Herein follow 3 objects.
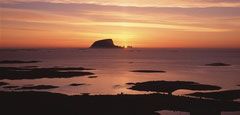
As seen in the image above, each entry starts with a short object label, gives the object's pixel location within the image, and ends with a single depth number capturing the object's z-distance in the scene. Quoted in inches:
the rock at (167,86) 1828.2
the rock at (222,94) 1534.2
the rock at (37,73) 2519.9
